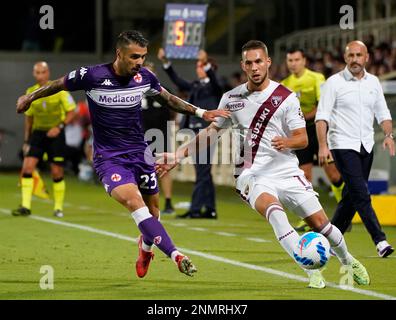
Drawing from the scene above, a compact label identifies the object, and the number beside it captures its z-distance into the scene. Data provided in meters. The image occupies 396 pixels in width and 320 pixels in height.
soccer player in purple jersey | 10.16
